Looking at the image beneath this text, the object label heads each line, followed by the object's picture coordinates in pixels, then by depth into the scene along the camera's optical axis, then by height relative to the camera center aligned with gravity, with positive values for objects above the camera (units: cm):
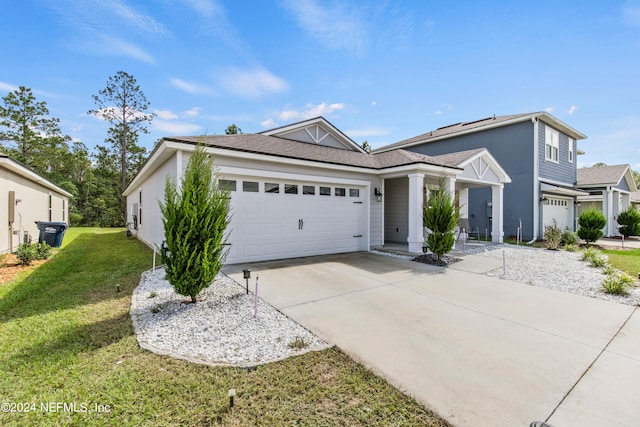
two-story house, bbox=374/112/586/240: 1476 +279
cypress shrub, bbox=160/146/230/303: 451 -27
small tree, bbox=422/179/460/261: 839 -26
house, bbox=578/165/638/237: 1838 +164
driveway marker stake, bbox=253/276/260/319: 436 -153
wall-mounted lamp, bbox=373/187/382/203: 1092 +75
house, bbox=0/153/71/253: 947 +42
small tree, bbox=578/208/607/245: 1321 -52
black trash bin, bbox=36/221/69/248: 1100 -77
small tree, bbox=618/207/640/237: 1681 -48
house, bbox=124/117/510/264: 784 +94
